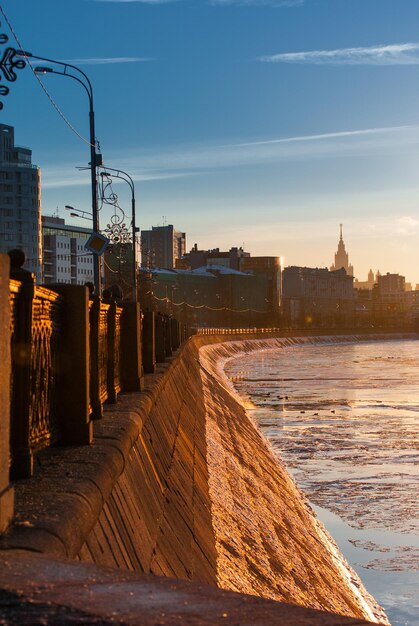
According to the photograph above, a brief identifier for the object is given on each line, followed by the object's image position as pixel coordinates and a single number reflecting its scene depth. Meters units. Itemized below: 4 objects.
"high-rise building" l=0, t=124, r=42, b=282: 169.62
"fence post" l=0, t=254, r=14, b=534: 4.95
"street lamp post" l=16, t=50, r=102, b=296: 28.11
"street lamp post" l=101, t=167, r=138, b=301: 43.83
